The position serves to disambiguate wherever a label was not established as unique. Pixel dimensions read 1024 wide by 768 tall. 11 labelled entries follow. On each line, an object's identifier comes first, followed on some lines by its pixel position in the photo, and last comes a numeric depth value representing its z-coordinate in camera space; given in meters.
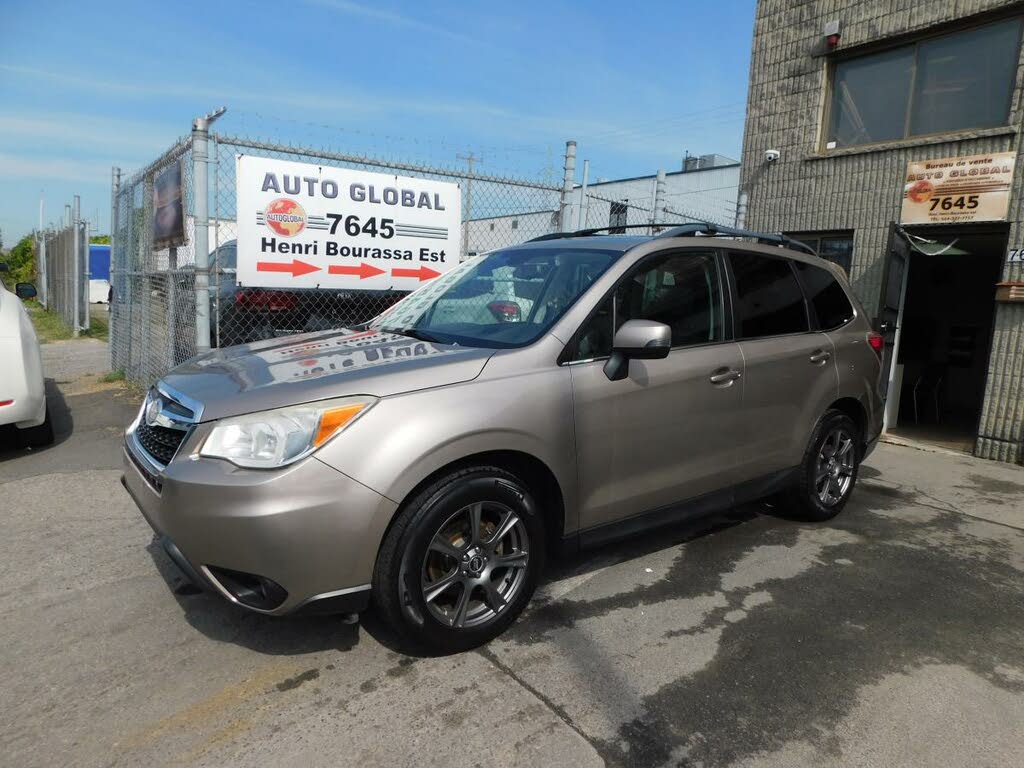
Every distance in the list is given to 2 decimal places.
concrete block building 6.72
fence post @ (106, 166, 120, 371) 8.97
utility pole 6.94
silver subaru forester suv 2.47
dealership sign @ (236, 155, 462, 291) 5.80
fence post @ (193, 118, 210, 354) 5.52
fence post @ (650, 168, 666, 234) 8.18
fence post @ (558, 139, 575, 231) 7.29
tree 29.21
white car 5.12
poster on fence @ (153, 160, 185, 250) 6.68
